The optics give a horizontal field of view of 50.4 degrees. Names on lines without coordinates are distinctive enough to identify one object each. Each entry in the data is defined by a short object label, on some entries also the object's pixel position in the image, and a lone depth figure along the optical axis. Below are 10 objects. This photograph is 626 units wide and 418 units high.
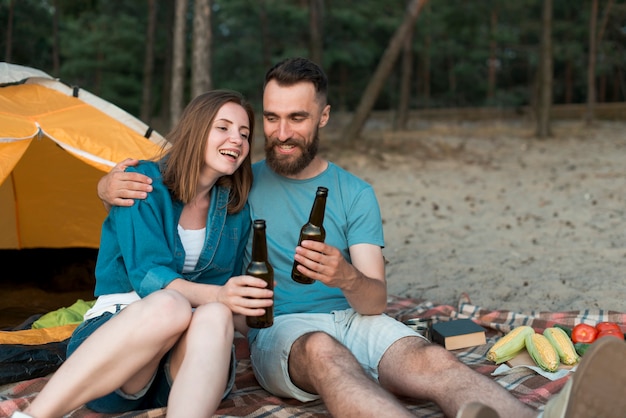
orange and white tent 3.46
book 3.24
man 2.22
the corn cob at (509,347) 3.04
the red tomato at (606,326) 3.14
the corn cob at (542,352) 2.92
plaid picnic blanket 2.52
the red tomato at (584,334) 3.14
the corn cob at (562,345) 2.98
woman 2.11
